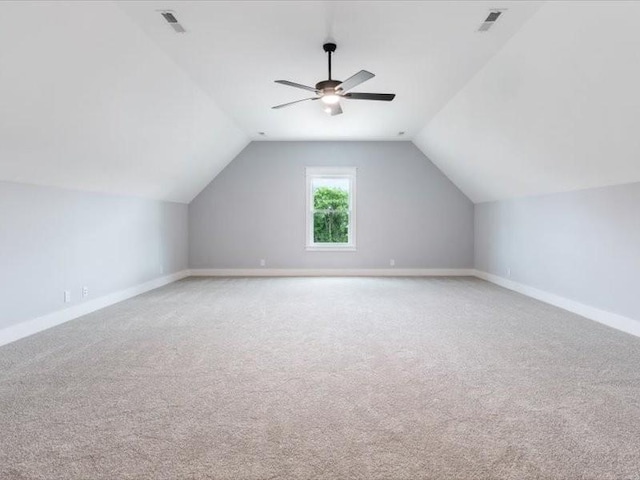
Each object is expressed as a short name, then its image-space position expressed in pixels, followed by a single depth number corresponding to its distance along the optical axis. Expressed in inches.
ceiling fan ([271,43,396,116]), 139.7
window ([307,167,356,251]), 310.0
